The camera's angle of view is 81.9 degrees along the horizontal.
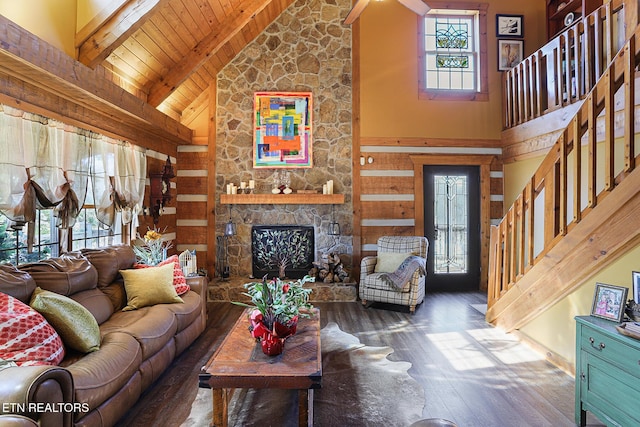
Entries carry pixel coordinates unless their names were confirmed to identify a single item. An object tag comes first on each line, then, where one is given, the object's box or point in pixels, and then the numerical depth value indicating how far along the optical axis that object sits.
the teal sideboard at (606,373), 1.98
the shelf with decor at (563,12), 5.47
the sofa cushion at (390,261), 5.27
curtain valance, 2.70
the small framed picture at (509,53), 6.08
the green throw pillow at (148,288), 3.29
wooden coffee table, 2.05
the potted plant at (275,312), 2.36
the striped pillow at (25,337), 1.92
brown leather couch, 1.62
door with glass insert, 6.13
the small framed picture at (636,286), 2.18
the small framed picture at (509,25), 6.09
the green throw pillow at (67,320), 2.25
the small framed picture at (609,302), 2.21
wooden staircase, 2.54
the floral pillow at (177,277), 3.67
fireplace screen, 5.90
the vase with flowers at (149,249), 3.85
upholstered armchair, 4.82
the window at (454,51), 6.10
